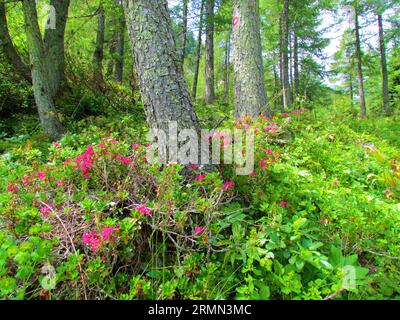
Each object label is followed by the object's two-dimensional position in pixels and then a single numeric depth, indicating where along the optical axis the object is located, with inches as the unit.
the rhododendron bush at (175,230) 56.4
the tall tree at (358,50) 478.8
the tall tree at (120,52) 392.4
